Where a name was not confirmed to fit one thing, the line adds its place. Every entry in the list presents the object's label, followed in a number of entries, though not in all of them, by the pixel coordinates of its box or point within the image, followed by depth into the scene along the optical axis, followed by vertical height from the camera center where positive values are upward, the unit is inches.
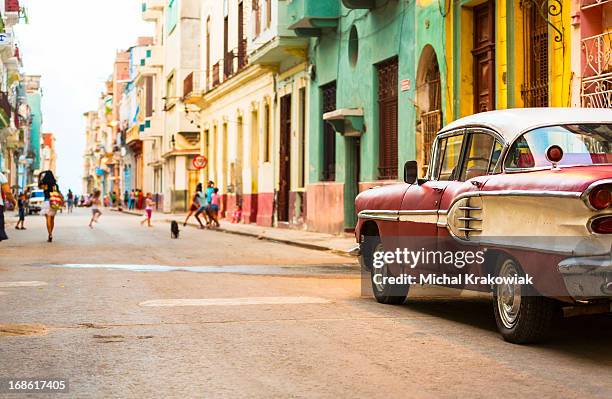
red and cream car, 279.9 -5.1
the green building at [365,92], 877.2 +96.0
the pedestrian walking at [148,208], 1522.8 -17.4
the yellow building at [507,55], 650.8 +94.2
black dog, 1096.8 -36.0
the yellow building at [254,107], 1284.4 +125.0
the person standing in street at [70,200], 2780.5 -10.4
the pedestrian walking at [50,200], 1013.8 -3.7
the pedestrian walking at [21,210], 1386.6 -17.9
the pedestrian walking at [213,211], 1430.9 -20.7
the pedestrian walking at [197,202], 1450.5 -8.6
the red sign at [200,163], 1859.0 +57.1
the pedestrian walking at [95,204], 1487.5 -11.2
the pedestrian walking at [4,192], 663.2 +2.4
